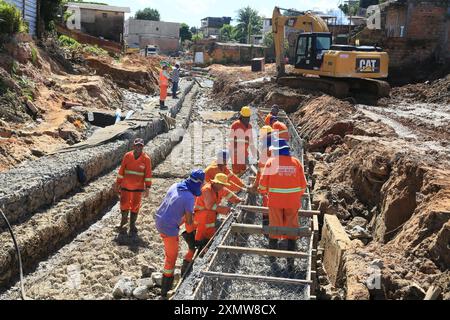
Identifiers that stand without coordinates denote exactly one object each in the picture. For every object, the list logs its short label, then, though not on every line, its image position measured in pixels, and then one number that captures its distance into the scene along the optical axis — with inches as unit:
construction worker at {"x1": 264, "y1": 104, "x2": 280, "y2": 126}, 429.9
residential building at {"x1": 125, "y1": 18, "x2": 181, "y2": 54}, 2746.1
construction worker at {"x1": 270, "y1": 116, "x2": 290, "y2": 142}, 382.9
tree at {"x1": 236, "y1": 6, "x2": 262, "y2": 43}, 3506.4
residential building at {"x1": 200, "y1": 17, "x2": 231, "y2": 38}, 3891.7
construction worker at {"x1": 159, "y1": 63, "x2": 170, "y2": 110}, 714.2
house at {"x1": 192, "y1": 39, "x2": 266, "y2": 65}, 1984.5
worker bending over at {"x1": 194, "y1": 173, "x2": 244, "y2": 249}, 263.3
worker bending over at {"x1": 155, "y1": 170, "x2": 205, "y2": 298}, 237.9
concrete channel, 279.6
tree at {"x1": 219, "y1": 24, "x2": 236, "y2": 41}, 3526.8
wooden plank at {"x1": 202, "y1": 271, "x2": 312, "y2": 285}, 203.6
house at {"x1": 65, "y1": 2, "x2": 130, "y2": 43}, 1755.7
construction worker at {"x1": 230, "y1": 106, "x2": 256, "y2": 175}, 390.3
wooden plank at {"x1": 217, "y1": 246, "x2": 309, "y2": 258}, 233.8
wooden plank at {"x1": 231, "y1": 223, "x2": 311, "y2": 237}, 252.7
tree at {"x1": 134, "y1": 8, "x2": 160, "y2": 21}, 3491.6
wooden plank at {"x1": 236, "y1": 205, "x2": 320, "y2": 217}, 286.8
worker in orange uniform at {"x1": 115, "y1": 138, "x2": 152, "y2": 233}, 324.2
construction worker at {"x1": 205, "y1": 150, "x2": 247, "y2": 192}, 293.4
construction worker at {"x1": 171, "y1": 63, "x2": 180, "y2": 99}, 863.1
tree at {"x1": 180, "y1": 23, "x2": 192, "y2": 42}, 3395.7
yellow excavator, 692.7
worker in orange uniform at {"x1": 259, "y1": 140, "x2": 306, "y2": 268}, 250.5
